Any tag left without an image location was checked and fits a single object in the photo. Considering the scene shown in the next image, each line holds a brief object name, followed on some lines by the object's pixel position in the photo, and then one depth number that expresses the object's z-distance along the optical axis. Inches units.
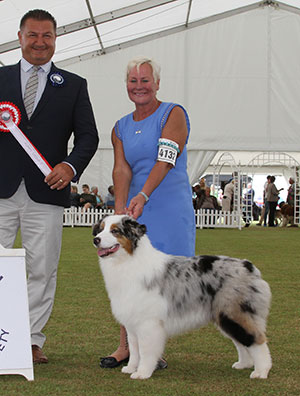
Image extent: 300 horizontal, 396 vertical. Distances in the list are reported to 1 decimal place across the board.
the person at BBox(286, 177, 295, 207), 856.6
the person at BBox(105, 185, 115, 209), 762.8
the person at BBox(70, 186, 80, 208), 778.8
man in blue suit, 149.0
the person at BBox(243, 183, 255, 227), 834.2
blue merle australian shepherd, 137.0
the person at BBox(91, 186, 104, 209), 785.6
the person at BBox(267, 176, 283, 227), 838.5
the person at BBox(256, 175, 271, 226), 871.8
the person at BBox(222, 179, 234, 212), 816.3
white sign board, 133.6
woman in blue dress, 147.6
